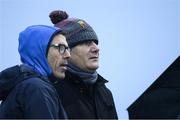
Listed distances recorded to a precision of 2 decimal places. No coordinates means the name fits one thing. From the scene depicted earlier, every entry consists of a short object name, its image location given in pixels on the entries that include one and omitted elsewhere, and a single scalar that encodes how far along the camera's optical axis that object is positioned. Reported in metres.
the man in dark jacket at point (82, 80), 8.74
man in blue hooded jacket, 6.03
